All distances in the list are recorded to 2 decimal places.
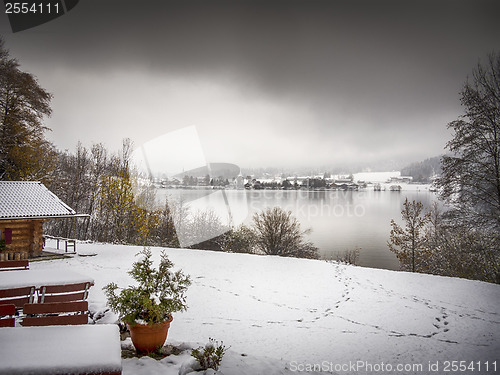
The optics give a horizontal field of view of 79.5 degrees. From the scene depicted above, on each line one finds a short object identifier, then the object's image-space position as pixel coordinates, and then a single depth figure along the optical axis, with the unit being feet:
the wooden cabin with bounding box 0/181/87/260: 44.14
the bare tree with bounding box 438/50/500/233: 42.09
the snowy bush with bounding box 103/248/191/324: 14.79
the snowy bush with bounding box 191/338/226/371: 13.38
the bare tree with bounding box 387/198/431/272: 91.15
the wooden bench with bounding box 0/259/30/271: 23.73
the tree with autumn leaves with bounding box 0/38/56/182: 61.82
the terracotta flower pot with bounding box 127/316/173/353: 14.93
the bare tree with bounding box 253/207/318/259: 87.92
